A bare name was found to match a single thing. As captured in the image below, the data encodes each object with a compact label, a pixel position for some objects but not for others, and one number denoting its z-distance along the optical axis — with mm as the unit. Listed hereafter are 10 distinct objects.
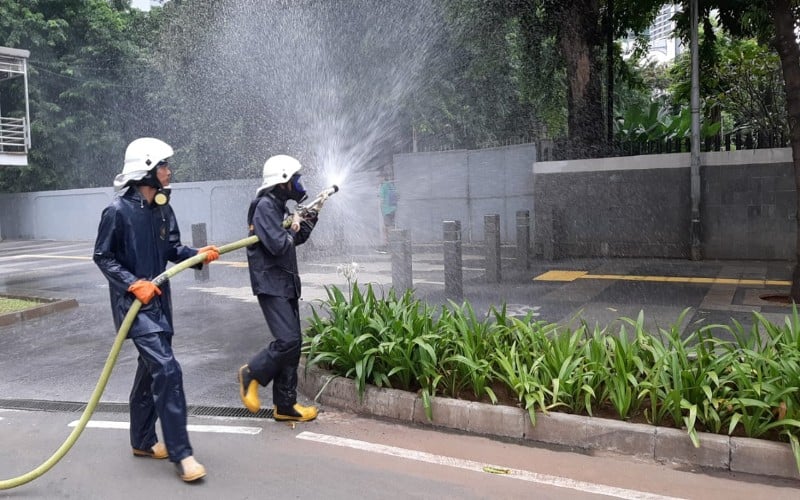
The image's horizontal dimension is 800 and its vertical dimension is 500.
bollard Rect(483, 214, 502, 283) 10884
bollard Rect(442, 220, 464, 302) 9812
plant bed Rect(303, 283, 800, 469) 4234
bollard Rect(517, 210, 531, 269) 12227
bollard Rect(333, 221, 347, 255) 15820
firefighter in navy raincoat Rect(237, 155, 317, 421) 4723
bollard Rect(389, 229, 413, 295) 9672
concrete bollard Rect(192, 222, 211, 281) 13144
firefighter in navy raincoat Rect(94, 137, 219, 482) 3992
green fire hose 3807
